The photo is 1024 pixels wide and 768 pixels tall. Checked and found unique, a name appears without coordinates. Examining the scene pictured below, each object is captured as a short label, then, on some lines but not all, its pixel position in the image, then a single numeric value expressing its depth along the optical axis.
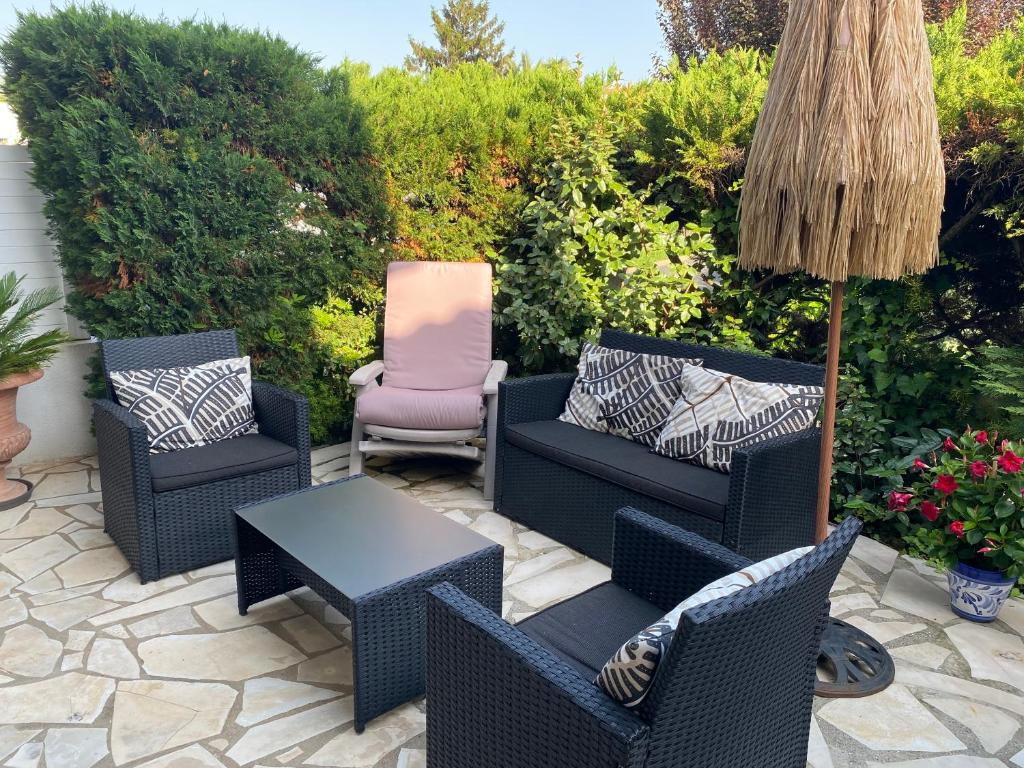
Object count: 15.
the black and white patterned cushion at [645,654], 1.24
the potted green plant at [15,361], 3.48
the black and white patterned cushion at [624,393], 3.22
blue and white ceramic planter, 2.59
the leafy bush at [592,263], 4.01
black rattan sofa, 2.60
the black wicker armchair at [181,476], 2.80
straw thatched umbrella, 1.97
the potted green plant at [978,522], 2.52
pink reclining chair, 3.83
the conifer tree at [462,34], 24.20
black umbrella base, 2.22
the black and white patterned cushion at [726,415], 2.81
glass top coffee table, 2.04
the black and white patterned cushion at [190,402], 3.08
